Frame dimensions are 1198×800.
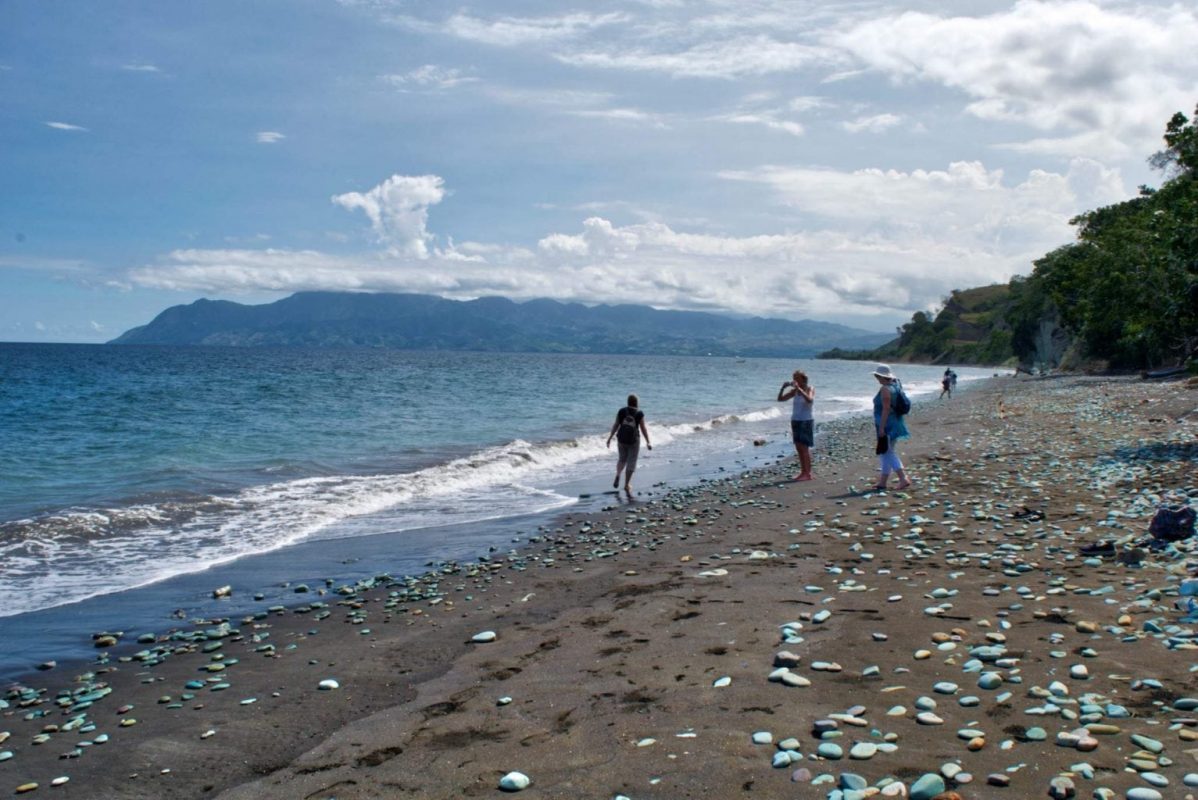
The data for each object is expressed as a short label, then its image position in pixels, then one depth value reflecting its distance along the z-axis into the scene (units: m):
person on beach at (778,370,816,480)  18.81
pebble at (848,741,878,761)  4.98
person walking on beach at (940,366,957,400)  52.59
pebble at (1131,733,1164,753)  4.70
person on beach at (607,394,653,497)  19.25
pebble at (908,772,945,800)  4.46
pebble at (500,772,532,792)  5.12
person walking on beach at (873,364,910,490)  15.38
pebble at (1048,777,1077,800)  4.33
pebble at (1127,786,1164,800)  4.20
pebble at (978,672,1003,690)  5.92
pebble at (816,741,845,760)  5.03
